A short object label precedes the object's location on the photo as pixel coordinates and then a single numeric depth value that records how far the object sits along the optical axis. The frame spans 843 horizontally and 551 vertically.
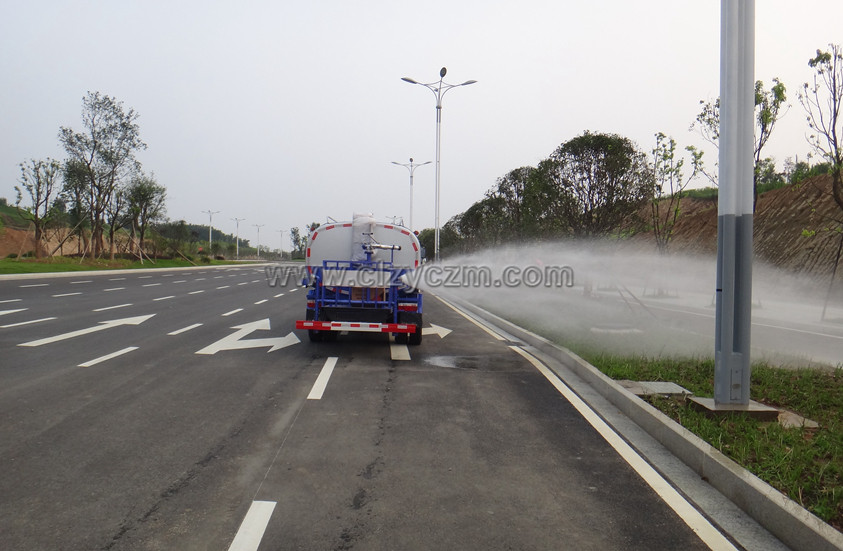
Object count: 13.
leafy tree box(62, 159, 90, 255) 41.31
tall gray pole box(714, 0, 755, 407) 5.67
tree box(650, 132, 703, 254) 22.73
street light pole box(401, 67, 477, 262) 31.28
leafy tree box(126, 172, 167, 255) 48.09
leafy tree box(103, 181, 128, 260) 44.35
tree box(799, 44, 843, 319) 14.24
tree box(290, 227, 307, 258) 106.36
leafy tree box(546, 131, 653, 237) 20.16
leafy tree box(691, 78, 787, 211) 17.69
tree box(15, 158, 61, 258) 40.78
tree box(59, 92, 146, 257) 41.00
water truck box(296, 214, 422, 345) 9.95
